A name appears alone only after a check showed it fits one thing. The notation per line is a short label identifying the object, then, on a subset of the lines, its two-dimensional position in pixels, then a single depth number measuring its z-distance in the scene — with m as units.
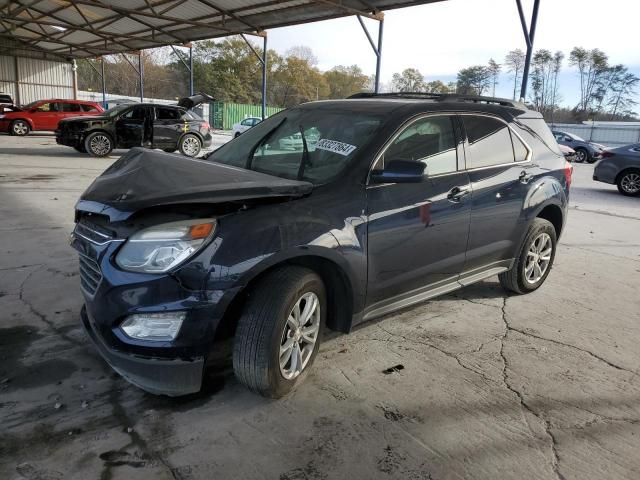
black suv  14.31
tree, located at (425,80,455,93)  70.49
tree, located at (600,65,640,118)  69.03
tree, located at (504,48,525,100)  65.50
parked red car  21.27
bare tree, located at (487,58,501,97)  68.56
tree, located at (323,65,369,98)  74.62
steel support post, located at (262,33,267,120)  21.64
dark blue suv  2.43
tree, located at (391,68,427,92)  73.77
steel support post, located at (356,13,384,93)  15.51
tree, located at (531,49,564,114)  69.94
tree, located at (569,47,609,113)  68.56
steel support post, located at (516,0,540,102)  12.91
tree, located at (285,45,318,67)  67.20
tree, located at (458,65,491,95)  69.12
